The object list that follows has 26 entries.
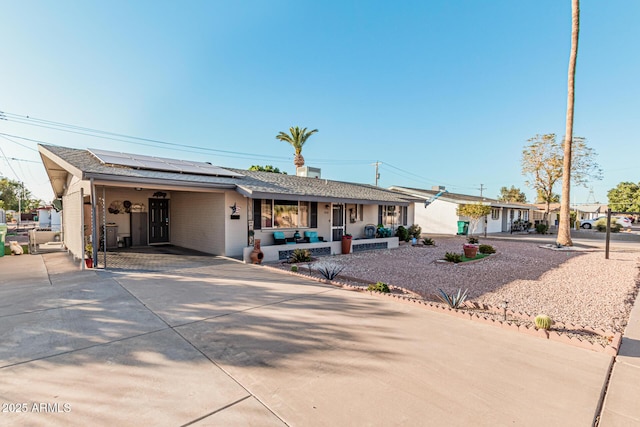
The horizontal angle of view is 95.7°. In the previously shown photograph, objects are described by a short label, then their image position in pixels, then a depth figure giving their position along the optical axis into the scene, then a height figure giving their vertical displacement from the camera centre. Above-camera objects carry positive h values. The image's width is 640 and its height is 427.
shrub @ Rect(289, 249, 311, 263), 10.57 -1.86
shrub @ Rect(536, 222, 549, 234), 27.70 -2.08
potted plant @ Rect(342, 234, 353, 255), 13.08 -1.73
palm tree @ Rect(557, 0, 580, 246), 15.30 +3.94
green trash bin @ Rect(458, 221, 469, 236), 24.22 -1.79
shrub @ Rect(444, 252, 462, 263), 11.46 -2.06
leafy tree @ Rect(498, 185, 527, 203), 61.81 +2.45
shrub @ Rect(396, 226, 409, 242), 17.92 -1.73
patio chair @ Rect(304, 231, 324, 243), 13.02 -1.42
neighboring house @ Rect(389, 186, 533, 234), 25.28 -0.76
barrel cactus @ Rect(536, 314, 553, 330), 4.28 -1.71
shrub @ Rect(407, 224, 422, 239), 18.68 -1.61
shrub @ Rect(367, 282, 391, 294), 6.47 -1.86
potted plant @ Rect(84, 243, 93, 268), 8.23 -1.53
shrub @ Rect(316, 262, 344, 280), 7.81 -2.02
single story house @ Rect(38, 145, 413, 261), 9.21 -0.02
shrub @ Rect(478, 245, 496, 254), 13.49 -2.01
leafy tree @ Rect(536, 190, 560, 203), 30.94 +1.39
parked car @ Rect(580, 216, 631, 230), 34.66 -1.85
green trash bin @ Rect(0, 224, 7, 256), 11.79 -1.44
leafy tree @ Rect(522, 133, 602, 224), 28.52 +4.66
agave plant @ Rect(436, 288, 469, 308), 5.54 -1.84
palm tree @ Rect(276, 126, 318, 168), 29.06 +6.83
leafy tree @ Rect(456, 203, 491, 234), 17.91 -0.20
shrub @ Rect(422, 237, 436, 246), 16.56 -2.04
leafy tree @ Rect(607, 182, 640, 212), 48.39 +2.26
